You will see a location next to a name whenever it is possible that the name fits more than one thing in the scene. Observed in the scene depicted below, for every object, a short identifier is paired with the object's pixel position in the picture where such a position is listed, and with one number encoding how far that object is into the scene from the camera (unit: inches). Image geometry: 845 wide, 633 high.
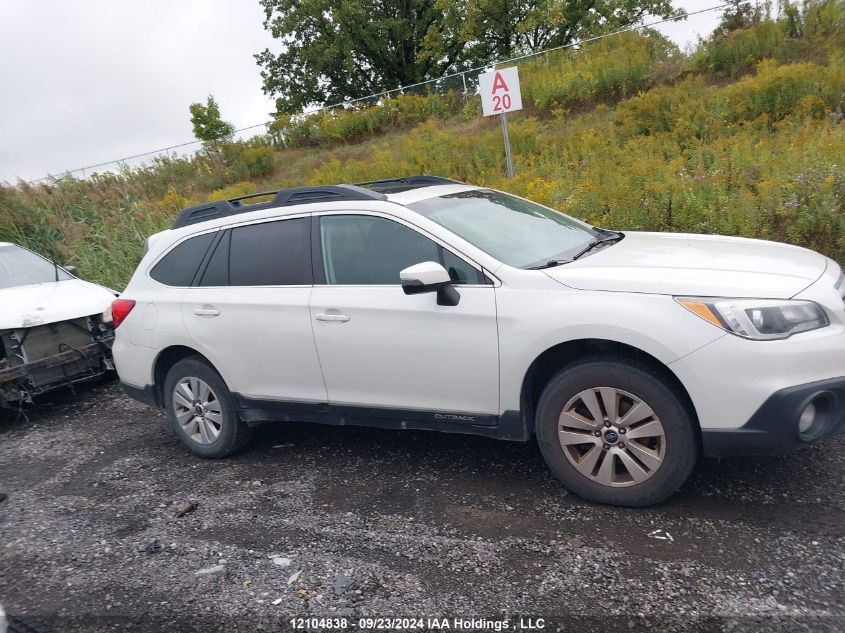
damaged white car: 273.1
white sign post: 385.4
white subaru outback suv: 137.3
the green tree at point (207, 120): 1306.6
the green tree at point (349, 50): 1422.2
